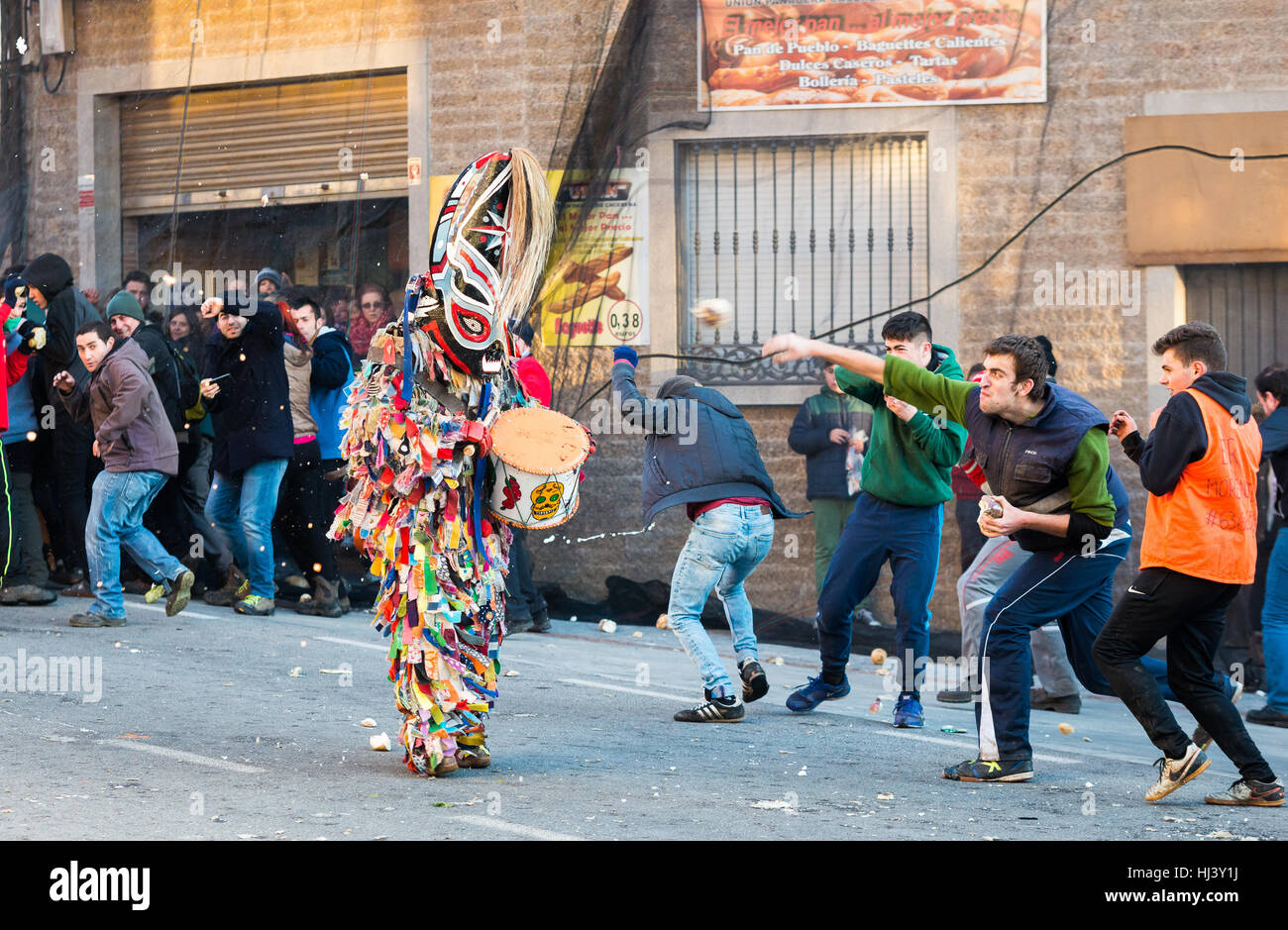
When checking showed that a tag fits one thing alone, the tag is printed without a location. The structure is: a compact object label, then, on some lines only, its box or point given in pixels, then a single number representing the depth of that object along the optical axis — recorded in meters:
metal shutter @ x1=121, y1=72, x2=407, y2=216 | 12.39
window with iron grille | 11.35
